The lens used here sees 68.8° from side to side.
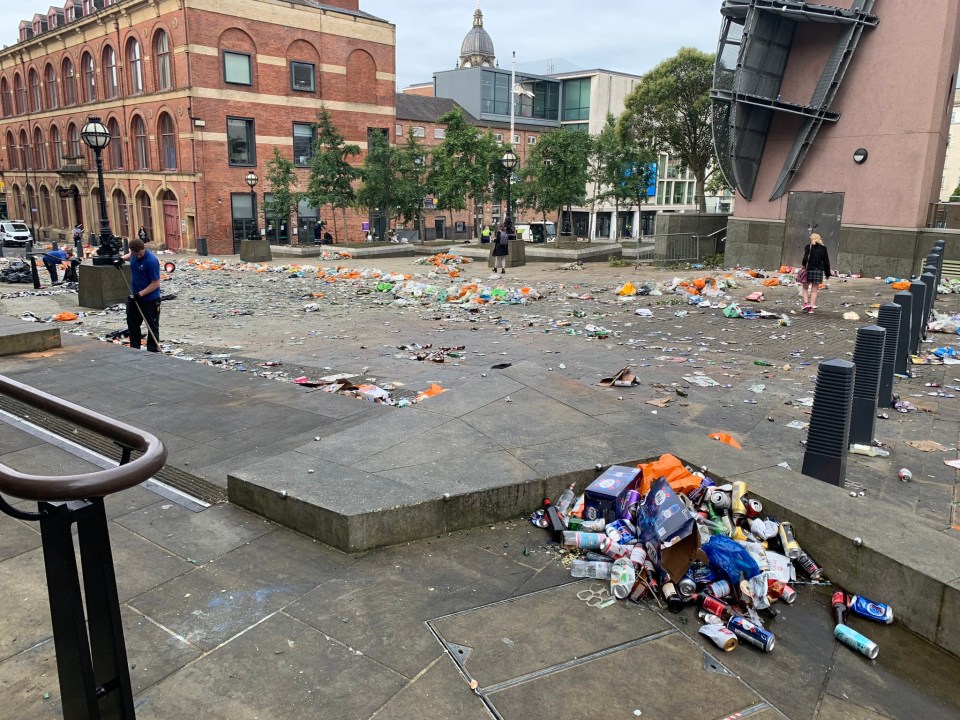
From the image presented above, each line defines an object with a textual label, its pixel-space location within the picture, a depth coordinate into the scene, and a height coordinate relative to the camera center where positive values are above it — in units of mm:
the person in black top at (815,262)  14805 -1015
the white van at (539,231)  70025 -2018
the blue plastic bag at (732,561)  3971 -1946
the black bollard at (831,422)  5371 -1578
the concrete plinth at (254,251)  33625 -2017
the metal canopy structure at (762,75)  21312 +4314
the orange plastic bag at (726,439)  6928 -2208
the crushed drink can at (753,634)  3574 -2127
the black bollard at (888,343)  8352 -1515
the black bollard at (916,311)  11111 -1520
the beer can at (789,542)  4331 -2024
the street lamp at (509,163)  29622 +1985
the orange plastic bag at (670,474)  4830 -1819
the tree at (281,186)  40562 +1289
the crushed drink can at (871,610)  3859 -2155
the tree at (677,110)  36219 +5288
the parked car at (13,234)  42969 -1709
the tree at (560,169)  36844 +2183
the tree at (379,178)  41031 +1783
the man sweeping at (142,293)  11156 -1356
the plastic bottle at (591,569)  4160 -2092
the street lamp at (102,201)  16500 +119
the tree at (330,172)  38344 +2013
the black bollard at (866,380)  6875 -1615
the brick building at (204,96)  42781 +7303
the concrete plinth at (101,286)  16906 -1893
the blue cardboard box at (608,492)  4727 -1872
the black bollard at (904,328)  9508 -1571
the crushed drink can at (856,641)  3574 -2165
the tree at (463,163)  39000 +2579
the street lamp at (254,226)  40469 -1156
